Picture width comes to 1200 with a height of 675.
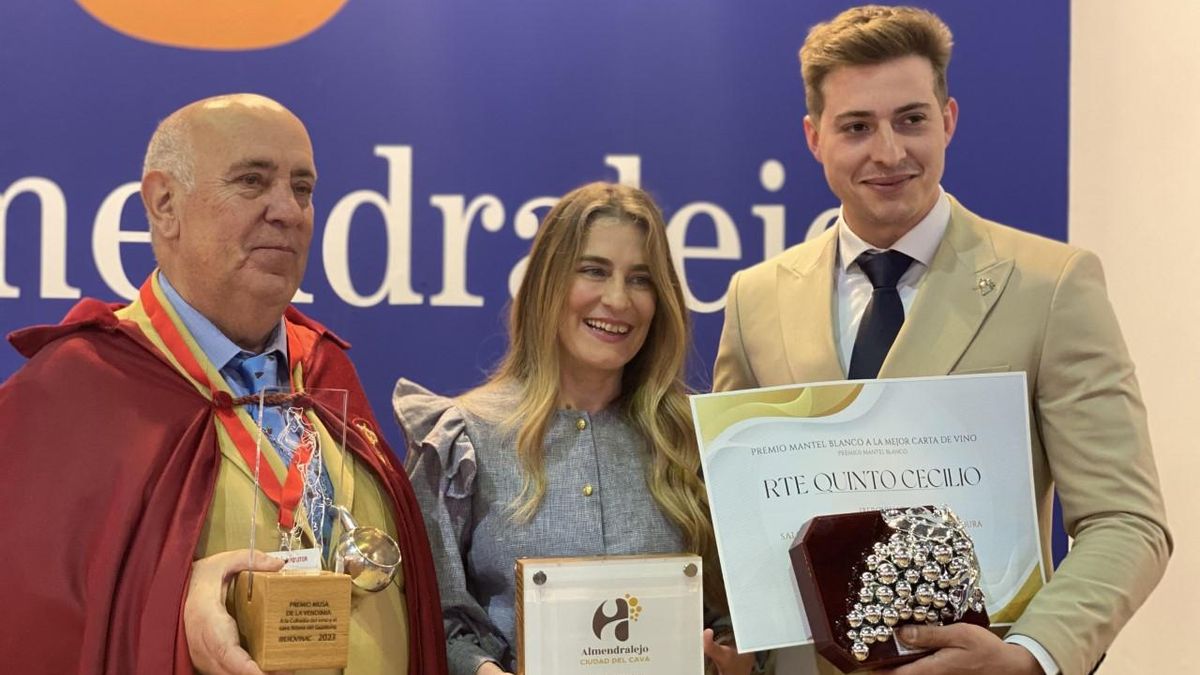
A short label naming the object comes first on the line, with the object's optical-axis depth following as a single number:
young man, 2.26
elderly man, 2.24
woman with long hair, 2.57
